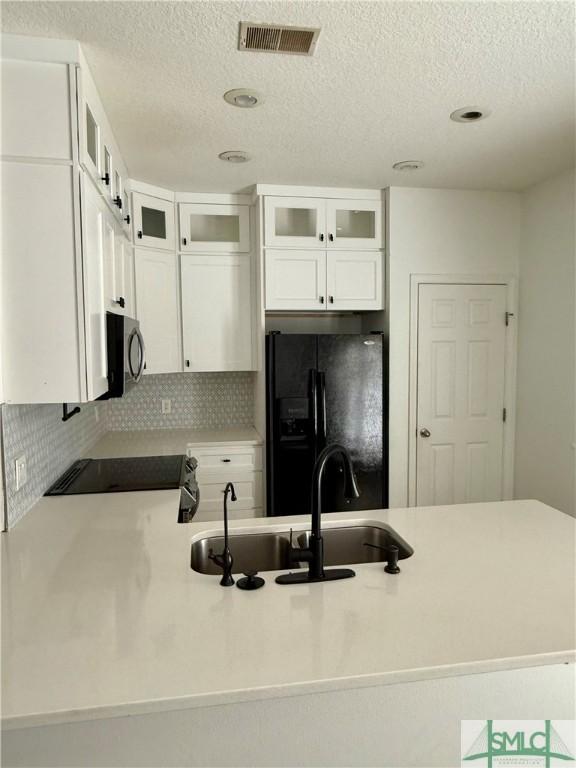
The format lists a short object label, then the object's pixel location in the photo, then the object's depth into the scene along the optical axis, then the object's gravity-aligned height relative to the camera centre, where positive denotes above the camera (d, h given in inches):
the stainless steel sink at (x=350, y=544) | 71.6 -26.8
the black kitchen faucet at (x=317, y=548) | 54.9 -21.0
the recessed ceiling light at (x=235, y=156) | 107.8 +43.3
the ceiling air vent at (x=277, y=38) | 65.6 +42.3
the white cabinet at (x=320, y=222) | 132.6 +35.4
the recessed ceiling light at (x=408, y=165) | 114.3 +43.5
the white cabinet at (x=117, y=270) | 87.4 +17.4
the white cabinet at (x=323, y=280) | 133.3 +20.1
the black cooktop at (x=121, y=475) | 90.8 -23.5
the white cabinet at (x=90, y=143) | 67.6 +30.9
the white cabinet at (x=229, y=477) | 132.3 -31.8
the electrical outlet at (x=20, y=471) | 72.1 -16.7
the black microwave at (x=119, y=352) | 81.5 +0.7
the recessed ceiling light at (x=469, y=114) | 88.4 +42.8
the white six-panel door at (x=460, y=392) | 137.3 -10.3
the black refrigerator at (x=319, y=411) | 126.3 -14.1
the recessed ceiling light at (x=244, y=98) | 81.7 +42.4
